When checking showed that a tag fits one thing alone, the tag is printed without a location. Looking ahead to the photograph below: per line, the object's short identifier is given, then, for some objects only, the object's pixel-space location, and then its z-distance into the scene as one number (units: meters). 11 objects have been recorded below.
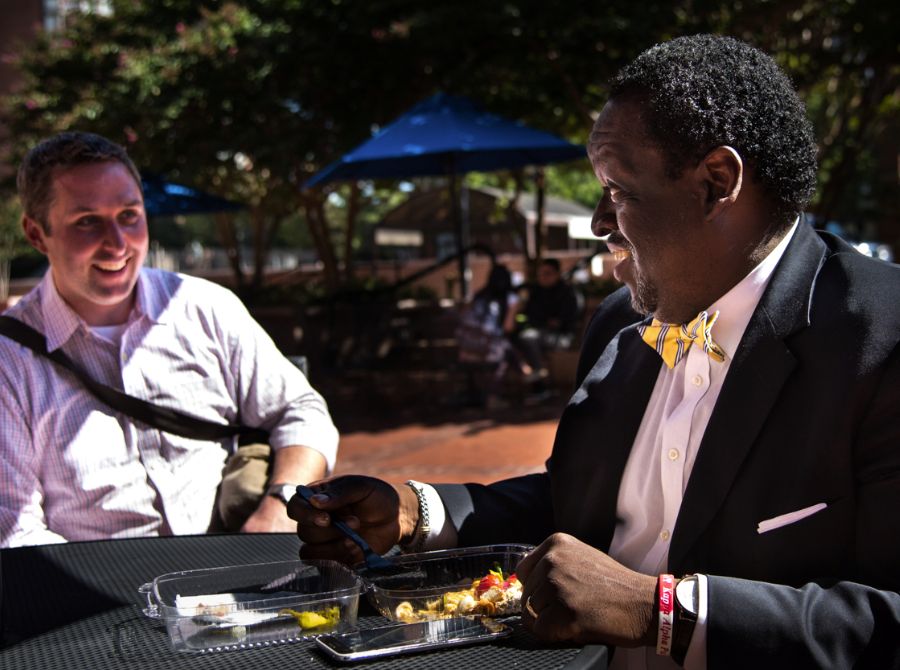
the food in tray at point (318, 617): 1.51
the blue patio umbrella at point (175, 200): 10.91
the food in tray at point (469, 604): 1.53
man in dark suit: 1.44
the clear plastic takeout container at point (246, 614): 1.48
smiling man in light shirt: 2.61
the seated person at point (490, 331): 9.20
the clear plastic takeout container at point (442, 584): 1.54
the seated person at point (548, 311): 9.82
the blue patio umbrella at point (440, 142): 8.75
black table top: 1.41
